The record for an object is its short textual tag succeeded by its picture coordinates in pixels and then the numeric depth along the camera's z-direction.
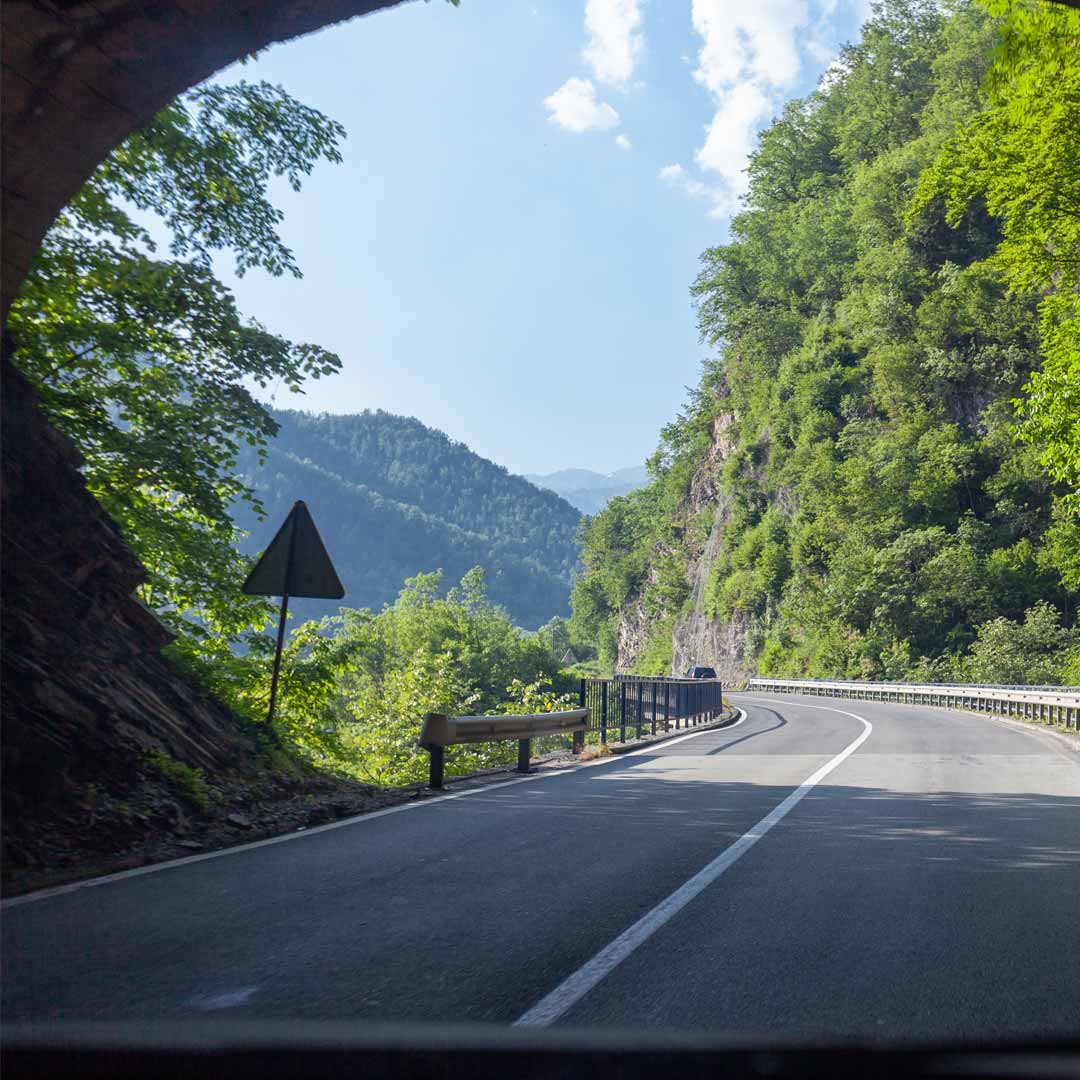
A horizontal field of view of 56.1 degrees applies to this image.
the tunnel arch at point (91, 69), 7.30
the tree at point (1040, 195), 18.89
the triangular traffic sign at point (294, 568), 10.51
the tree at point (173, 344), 10.89
